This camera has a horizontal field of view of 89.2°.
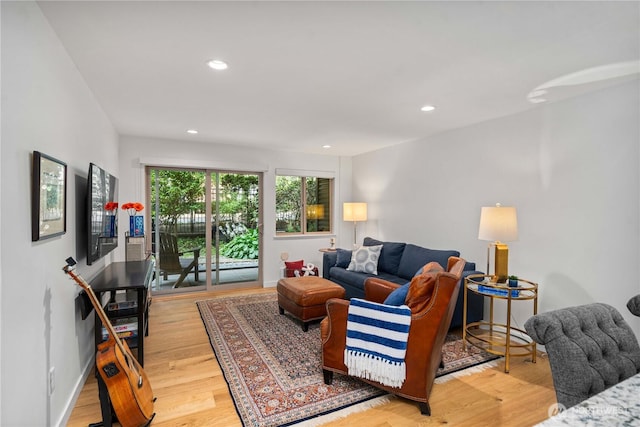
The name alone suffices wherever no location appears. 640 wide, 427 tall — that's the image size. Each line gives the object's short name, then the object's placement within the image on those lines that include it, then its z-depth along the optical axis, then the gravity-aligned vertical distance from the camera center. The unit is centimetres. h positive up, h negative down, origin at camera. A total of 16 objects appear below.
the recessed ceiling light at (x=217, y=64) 223 +100
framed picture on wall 153 +4
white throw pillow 444 -71
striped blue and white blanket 209 -88
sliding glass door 492 -34
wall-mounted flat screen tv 236 -8
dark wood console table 246 -64
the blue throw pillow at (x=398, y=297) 226 -62
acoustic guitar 182 -99
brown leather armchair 205 -77
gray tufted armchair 108 -49
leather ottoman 348 -98
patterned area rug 217 -133
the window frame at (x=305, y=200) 568 +14
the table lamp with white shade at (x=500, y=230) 288 -19
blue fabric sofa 345 -81
